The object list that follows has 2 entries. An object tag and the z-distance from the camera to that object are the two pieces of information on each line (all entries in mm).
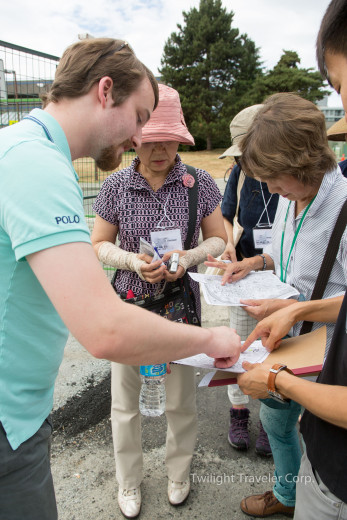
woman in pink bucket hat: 2248
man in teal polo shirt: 896
